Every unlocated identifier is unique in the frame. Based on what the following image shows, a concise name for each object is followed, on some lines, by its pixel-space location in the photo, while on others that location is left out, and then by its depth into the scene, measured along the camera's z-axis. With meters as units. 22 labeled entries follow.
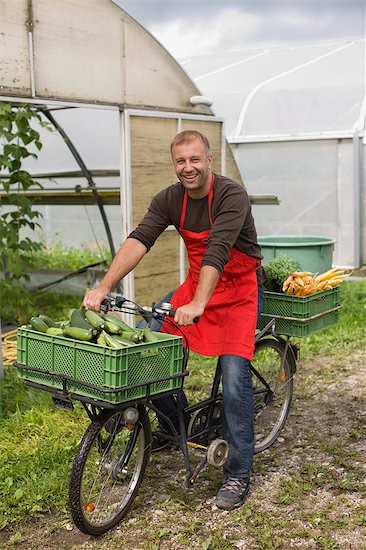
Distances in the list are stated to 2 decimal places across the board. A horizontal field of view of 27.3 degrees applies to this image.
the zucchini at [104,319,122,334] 3.54
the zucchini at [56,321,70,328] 3.74
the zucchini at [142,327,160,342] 3.54
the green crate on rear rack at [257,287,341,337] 4.53
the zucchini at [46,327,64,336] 3.57
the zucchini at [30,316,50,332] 3.62
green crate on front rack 3.29
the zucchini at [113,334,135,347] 3.46
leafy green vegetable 4.81
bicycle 3.48
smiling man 3.80
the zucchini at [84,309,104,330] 3.54
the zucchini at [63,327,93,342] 3.46
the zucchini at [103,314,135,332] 3.62
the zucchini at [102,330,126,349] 3.41
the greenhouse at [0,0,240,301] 6.08
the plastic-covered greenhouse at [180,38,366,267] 11.09
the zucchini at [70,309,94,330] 3.56
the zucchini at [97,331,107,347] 3.44
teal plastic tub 8.75
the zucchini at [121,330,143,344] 3.52
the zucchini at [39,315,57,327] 3.73
